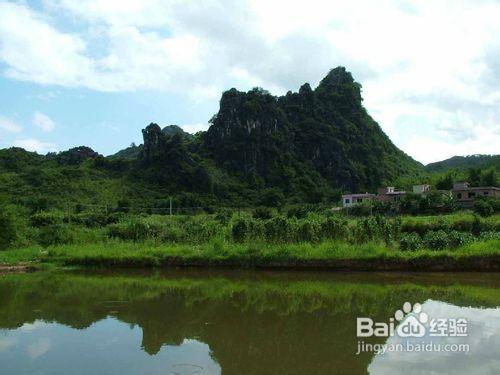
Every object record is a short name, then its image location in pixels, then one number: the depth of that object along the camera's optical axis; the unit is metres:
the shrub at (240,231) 22.12
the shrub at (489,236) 20.19
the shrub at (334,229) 21.39
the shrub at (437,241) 19.31
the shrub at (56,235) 25.11
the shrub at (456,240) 19.41
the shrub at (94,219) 37.89
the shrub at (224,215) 36.56
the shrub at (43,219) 32.26
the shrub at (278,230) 21.62
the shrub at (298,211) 42.50
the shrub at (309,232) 21.45
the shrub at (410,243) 19.34
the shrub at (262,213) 41.98
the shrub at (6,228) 23.52
